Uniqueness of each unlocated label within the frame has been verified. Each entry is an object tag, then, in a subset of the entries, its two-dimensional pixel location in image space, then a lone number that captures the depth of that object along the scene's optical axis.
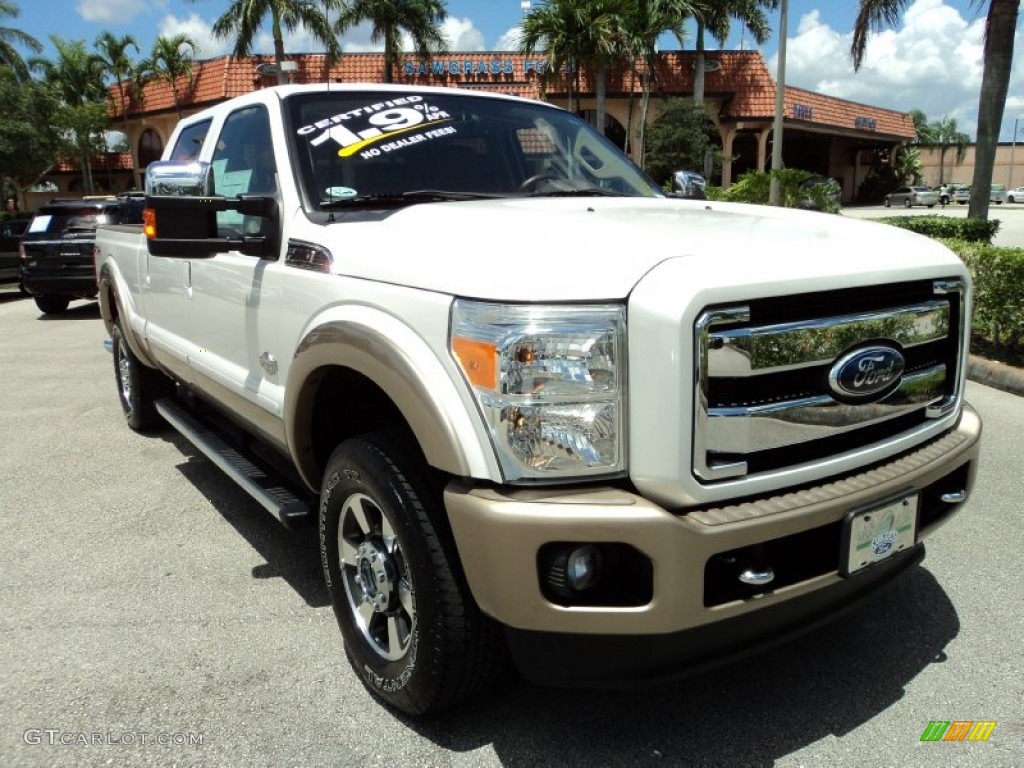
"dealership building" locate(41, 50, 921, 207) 32.62
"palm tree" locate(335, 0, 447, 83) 30.08
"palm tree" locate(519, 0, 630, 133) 28.00
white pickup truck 1.98
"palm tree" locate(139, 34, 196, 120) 35.50
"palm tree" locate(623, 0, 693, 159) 28.09
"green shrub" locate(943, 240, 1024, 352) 6.63
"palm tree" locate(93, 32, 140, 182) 39.16
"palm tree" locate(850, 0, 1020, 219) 12.08
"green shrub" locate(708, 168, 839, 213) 12.57
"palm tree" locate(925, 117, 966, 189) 74.38
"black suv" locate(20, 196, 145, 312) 12.73
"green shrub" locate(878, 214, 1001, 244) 11.67
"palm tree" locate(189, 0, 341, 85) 27.28
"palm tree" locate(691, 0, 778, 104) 30.55
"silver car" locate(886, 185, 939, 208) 45.97
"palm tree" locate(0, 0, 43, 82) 37.66
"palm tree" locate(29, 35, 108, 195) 39.69
